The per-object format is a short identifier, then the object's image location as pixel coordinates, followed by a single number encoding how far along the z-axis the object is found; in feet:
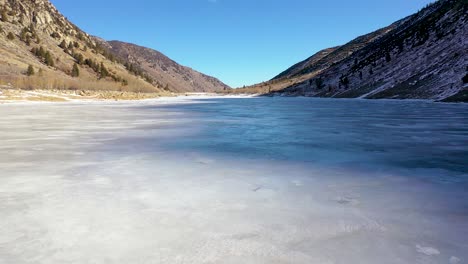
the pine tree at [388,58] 239.01
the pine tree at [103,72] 480.36
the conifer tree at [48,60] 397.19
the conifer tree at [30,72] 304.71
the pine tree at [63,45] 488.72
